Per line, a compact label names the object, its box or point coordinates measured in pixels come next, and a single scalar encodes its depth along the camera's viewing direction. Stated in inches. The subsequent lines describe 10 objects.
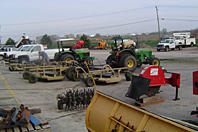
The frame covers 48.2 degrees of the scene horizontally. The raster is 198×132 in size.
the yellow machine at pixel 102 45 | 1868.7
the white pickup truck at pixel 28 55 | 756.0
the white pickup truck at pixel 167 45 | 1380.4
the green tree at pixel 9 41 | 1858.0
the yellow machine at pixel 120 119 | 131.2
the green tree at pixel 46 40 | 1759.4
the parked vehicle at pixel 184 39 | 1481.3
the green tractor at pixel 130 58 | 564.5
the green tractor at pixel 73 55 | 664.4
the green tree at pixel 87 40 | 1681.2
